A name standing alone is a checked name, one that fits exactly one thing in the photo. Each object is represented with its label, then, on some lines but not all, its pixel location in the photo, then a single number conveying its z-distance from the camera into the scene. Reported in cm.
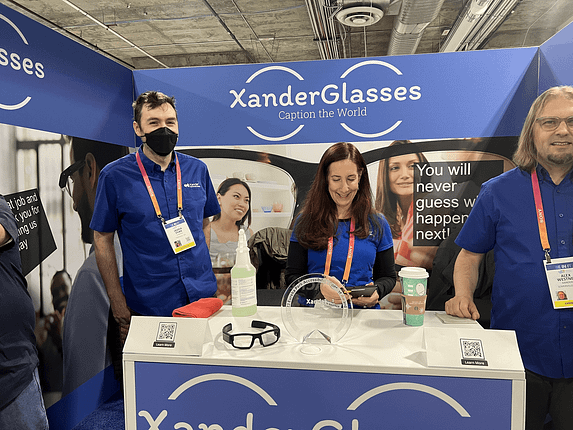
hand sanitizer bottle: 126
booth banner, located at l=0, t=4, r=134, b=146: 215
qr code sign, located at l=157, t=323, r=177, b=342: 126
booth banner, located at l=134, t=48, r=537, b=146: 279
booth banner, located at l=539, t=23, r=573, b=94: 234
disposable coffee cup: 138
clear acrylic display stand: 126
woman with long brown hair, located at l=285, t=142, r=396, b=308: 216
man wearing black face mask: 239
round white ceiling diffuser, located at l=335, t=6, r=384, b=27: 450
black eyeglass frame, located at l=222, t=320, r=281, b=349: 126
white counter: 111
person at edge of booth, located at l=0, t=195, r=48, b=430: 169
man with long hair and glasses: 188
